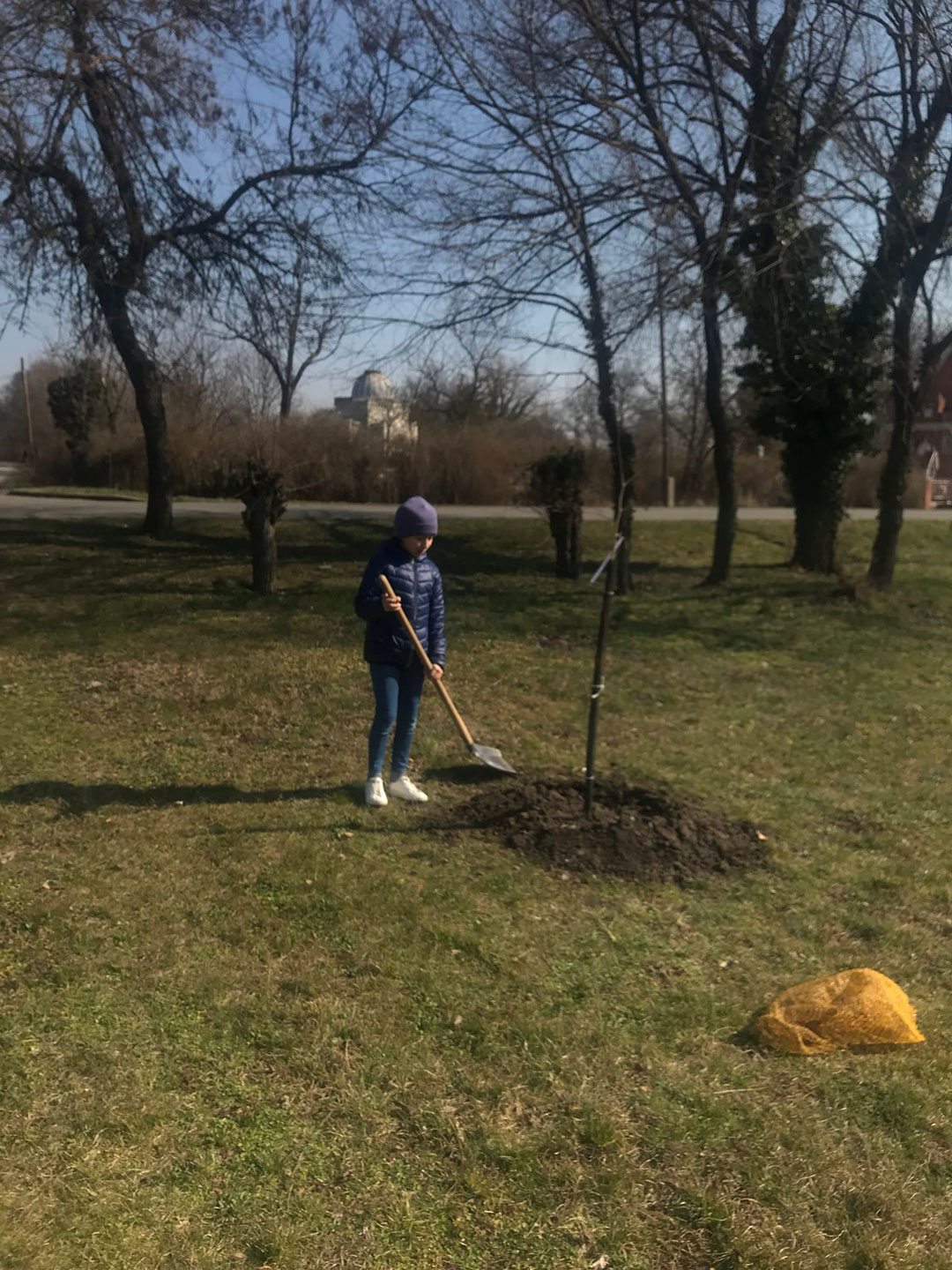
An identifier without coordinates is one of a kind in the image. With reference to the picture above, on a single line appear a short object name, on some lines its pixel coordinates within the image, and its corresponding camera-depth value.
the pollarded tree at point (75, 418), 28.70
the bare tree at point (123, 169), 10.76
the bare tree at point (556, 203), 11.00
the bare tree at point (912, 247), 10.16
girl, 5.25
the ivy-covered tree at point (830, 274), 10.80
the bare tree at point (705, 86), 10.91
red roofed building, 43.75
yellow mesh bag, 3.51
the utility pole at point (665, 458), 32.44
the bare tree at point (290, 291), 12.96
